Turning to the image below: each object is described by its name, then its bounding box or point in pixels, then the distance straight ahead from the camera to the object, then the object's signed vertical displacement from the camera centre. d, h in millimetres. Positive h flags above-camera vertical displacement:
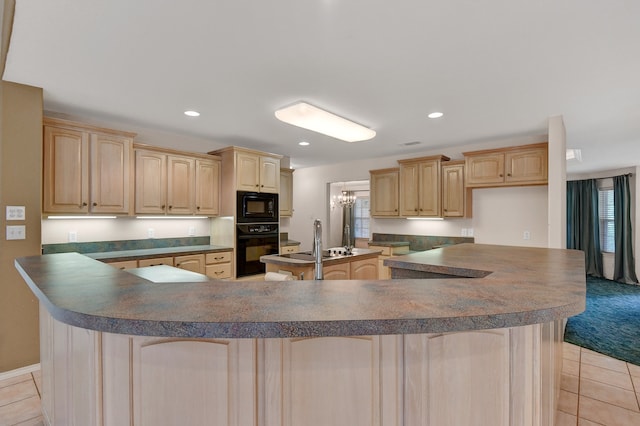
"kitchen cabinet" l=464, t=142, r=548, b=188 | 3908 +641
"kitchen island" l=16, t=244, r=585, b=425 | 865 -446
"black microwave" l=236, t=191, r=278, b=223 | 4284 +127
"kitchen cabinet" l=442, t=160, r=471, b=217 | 4551 +337
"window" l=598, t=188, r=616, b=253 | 7023 -134
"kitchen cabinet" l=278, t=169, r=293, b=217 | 5535 +420
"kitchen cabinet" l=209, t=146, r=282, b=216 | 4238 +612
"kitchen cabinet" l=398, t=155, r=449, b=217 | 4727 +452
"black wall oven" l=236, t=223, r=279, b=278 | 4254 -418
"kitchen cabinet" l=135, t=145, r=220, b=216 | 3654 +430
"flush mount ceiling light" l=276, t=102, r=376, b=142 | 3021 +978
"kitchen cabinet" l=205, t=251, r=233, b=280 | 3948 -629
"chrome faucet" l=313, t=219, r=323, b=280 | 2033 -221
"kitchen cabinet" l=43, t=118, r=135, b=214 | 2926 +488
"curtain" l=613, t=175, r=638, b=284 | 6543 -409
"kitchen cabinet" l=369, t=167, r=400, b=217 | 5305 +409
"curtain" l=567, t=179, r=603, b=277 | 7156 -179
